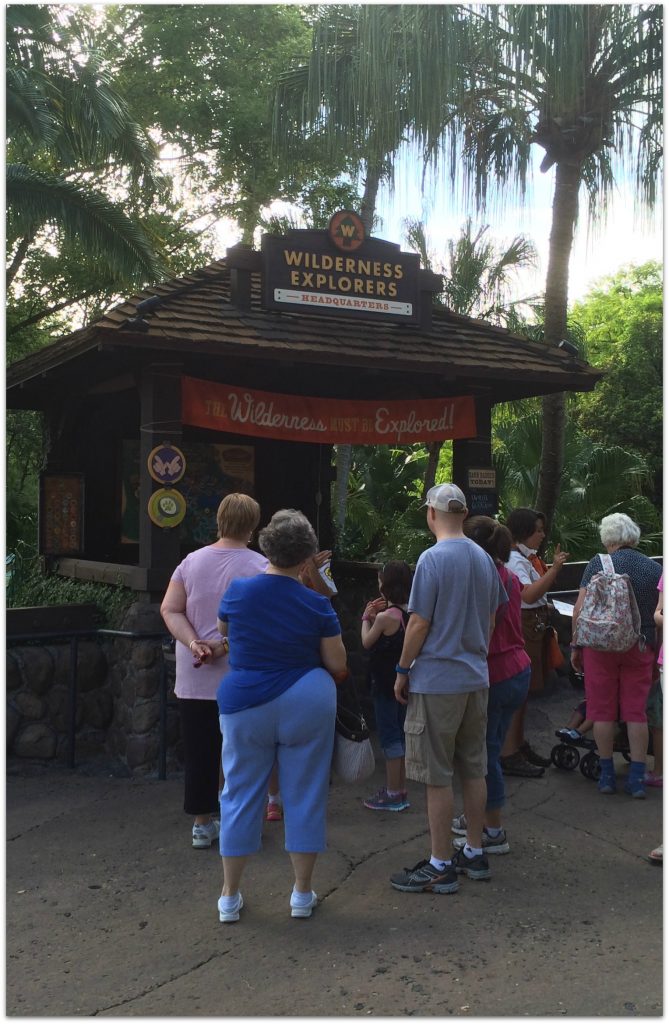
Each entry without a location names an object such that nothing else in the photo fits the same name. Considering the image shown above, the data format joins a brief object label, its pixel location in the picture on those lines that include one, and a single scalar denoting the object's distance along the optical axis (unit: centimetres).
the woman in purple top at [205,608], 493
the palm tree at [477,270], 2089
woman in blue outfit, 410
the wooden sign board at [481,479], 916
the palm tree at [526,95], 1055
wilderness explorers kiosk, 737
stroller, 655
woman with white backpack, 597
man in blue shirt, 450
